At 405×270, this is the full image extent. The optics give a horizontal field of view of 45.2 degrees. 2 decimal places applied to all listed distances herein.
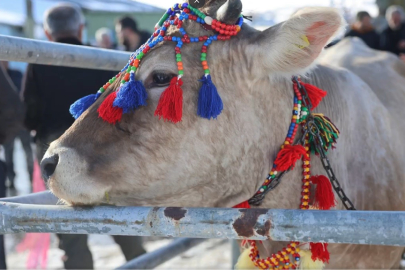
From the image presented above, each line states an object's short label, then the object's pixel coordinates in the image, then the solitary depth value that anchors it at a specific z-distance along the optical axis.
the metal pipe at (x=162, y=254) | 2.87
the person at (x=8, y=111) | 3.15
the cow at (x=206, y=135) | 1.89
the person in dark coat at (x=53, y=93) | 3.66
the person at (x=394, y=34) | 7.28
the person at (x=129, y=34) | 7.34
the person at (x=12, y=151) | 7.65
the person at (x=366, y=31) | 7.15
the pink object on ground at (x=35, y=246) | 2.89
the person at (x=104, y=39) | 9.22
